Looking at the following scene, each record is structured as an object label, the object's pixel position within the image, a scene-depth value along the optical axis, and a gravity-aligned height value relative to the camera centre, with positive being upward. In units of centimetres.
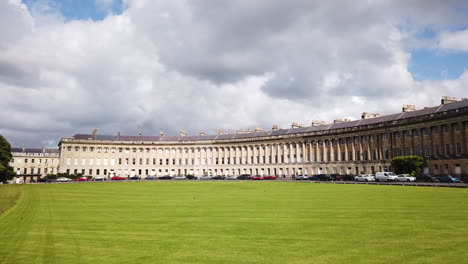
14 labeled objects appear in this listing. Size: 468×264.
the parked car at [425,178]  4871 -40
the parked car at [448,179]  4559 -52
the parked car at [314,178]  6318 -45
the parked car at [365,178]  5153 -39
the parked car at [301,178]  6637 -46
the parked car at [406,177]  4949 -25
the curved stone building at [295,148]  5950 +692
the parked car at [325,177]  6062 -26
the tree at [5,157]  6925 +395
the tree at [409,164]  5728 +189
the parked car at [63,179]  7500 -70
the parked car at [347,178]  5779 -42
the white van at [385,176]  5075 -10
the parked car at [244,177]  7909 -28
